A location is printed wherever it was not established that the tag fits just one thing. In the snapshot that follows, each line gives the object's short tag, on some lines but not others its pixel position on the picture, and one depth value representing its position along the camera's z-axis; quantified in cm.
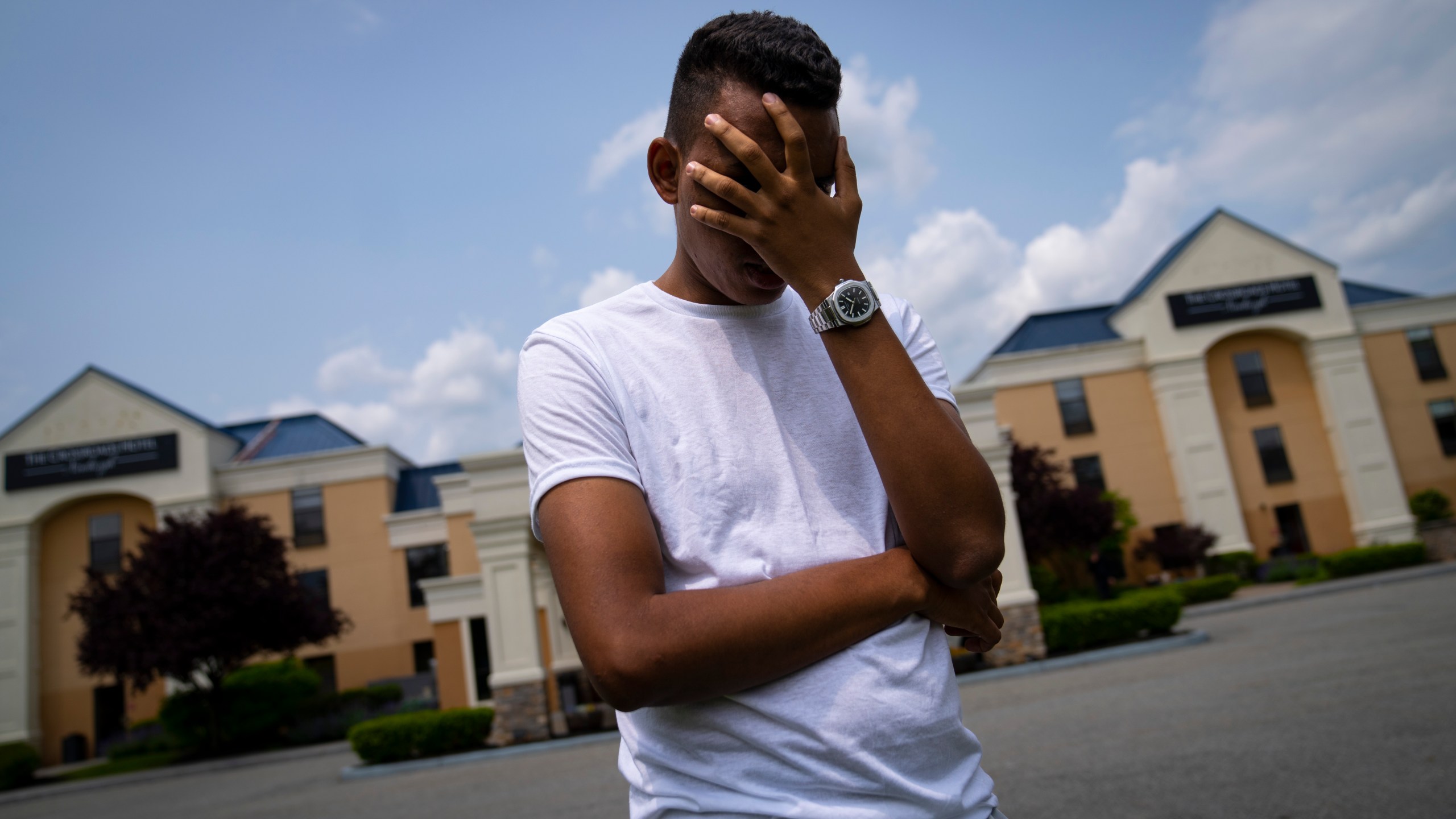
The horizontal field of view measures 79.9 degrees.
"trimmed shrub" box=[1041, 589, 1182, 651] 1619
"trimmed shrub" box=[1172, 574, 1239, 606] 2591
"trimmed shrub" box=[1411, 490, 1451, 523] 3036
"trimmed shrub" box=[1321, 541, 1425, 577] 2512
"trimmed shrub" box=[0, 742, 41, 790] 2267
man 118
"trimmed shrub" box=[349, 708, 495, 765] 1466
